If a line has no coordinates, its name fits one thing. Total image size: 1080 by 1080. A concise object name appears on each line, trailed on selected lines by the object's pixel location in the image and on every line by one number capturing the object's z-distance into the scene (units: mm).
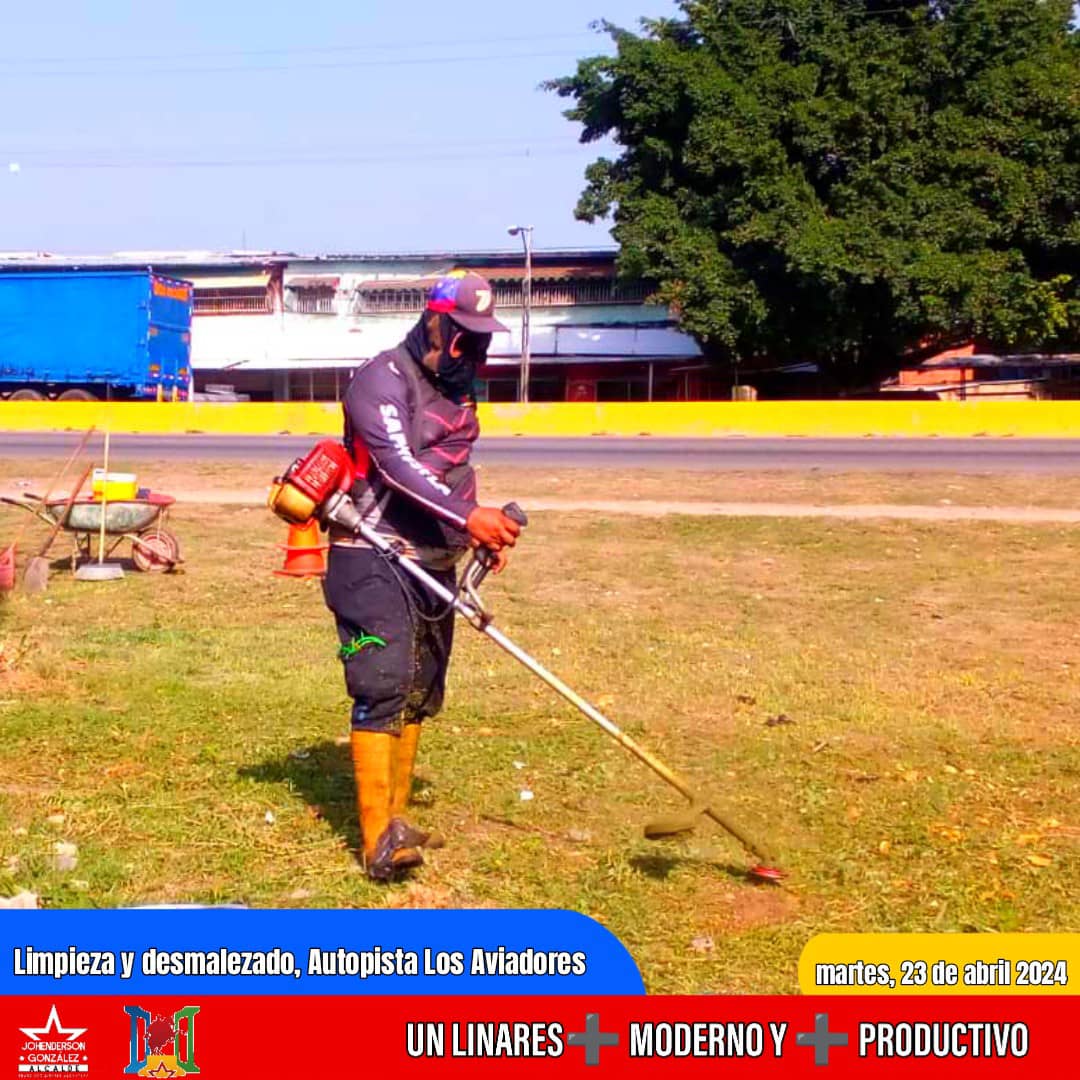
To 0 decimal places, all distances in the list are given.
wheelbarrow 11477
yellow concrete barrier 27484
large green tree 35781
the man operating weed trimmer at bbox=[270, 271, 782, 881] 4895
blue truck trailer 35969
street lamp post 43250
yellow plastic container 11508
